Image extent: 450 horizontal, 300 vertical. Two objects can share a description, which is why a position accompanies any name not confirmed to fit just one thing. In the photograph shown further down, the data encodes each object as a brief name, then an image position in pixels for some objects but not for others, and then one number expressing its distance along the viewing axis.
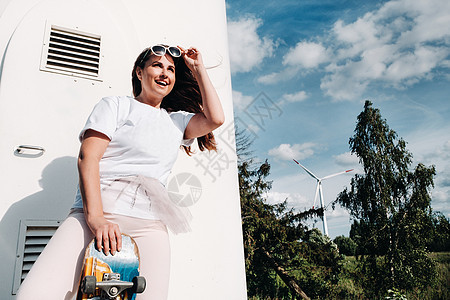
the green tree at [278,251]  10.35
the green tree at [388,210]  15.25
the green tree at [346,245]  33.03
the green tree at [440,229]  16.59
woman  1.30
